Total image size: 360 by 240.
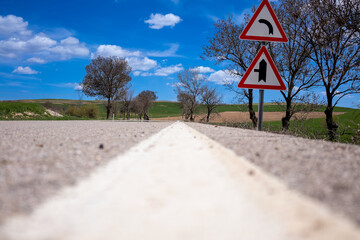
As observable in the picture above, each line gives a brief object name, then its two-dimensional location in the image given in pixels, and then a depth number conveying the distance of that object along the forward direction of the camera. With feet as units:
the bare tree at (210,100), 145.89
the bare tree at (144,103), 242.29
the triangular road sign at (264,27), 20.57
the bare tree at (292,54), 40.81
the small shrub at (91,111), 146.92
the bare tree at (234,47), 52.06
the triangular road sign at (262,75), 20.57
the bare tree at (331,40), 33.58
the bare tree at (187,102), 143.64
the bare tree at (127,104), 221.66
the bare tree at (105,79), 145.48
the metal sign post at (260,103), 21.71
